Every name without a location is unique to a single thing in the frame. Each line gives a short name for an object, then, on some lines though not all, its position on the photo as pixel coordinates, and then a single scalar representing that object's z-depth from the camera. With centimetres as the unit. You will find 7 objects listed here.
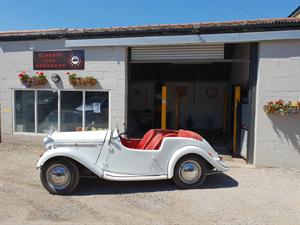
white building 628
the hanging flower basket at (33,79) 787
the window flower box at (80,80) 748
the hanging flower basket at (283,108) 607
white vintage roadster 453
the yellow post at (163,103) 752
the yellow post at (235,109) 752
